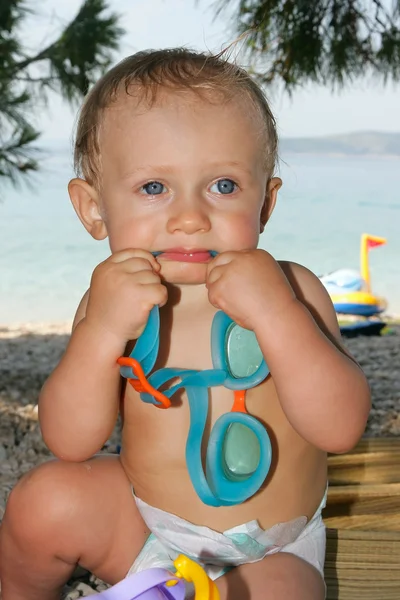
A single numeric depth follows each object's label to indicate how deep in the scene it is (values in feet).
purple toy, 2.60
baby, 3.02
